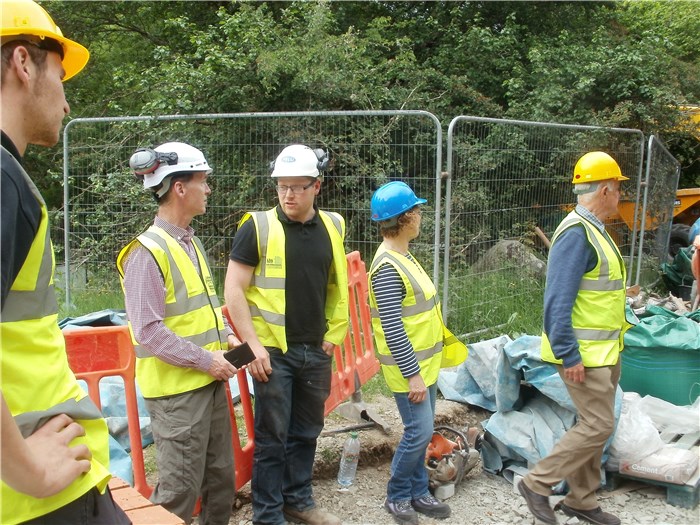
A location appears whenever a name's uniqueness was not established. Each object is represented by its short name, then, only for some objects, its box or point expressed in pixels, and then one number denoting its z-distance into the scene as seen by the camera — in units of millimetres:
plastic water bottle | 4344
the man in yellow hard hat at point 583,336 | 3777
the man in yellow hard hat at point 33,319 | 1339
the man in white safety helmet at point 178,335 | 2855
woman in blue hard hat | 3754
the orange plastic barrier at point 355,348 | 4859
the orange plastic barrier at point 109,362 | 3160
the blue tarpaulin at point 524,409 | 4438
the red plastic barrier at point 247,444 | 3756
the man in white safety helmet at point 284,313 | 3537
